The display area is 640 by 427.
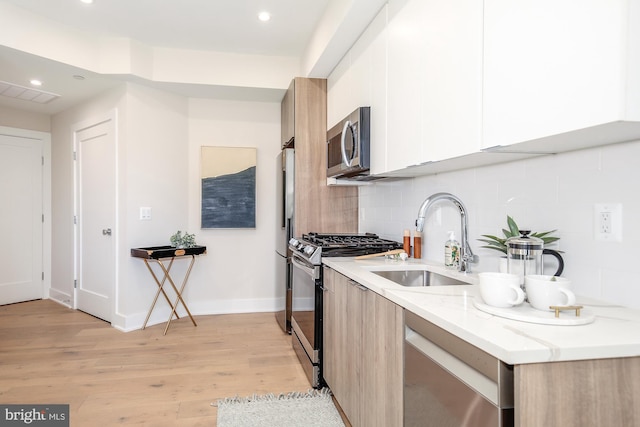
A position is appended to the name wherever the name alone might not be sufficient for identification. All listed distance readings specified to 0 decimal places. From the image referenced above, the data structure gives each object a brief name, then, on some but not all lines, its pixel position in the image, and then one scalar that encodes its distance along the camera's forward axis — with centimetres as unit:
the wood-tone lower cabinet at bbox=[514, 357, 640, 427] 81
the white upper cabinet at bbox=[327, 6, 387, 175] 220
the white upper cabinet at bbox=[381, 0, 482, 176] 137
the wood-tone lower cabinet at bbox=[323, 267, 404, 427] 141
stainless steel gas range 240
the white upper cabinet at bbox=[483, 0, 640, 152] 86
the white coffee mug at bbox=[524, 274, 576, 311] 104
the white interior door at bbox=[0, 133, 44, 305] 455
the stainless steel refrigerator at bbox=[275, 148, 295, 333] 336
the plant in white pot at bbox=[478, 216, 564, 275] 137
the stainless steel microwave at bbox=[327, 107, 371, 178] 242
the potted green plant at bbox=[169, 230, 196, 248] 375
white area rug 208
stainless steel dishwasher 85
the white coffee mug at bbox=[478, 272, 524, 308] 109
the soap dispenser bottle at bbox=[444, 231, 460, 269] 191
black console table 347
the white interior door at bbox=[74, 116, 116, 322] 383
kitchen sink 202
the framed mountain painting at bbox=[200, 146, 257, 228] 415
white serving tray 97
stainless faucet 177
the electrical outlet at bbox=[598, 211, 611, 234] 124
